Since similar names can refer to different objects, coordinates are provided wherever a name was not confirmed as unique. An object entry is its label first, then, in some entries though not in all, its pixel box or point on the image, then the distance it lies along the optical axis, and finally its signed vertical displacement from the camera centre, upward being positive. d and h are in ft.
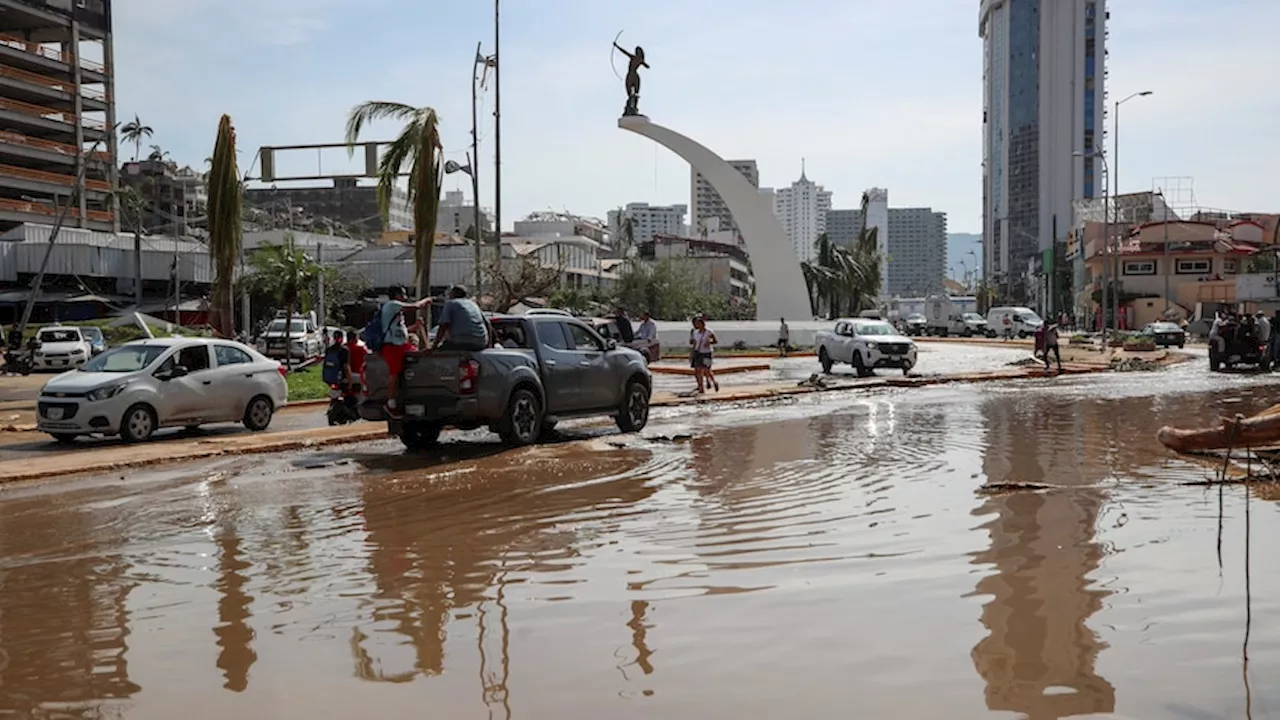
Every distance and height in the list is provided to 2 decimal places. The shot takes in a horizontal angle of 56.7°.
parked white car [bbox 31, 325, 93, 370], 128.67 -1.88
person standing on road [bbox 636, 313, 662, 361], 93.15 -0.51
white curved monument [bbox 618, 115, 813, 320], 165.48 +12.27
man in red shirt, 54.95 -1.09
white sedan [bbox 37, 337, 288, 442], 52.01 -2.72
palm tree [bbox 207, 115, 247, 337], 82.48 +9.16
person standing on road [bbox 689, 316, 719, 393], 80.79 -1.64
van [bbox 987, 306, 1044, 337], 224.33 +0.18
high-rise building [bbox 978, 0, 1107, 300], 512.63 +95.89
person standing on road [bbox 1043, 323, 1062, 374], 109.09 -1.80
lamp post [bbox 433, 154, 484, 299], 102.26 +13.65
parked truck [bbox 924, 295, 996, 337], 246.27 +0.71
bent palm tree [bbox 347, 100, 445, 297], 86.12 +12.37
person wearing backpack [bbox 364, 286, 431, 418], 45.75 -0.43
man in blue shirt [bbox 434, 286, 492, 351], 45.16 +0.10
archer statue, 160.56 +33.36
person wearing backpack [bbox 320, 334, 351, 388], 54.60 -1.62
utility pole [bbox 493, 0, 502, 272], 114.42 +19.50
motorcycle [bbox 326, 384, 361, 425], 55.36 -3.43
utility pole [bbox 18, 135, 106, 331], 112.37 +5.59
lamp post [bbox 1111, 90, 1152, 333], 188.87 +27.04
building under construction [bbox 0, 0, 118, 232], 261.44 +51.07
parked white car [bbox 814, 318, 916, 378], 104.12 -2.02
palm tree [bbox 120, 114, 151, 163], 317.42 +55.03
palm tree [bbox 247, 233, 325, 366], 120.06 +6.39
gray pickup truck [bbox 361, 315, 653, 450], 45.39 -2.34
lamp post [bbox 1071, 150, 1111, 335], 187.52 +21.65
